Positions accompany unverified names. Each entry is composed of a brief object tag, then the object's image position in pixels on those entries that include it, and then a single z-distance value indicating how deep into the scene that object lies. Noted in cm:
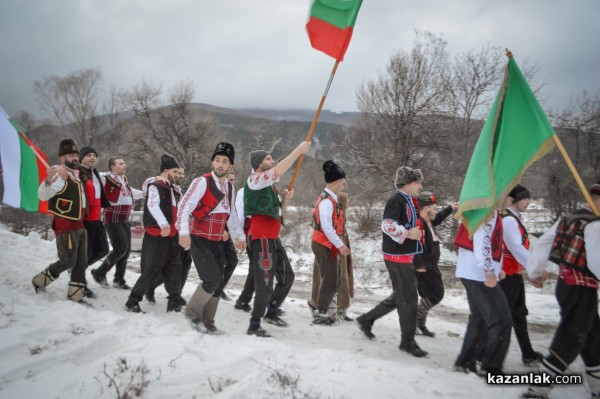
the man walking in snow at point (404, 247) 418
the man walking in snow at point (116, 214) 624
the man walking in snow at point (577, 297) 310
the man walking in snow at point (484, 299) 344
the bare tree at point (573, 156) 1008
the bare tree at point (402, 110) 1360
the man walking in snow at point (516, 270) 407
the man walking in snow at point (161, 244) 504
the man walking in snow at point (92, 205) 583
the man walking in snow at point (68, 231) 495
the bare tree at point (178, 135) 2822
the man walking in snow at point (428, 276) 495
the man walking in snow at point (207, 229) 419
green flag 345
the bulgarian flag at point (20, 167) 518
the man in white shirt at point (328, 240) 521
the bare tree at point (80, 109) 3653
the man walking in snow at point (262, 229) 428
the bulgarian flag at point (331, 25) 436
